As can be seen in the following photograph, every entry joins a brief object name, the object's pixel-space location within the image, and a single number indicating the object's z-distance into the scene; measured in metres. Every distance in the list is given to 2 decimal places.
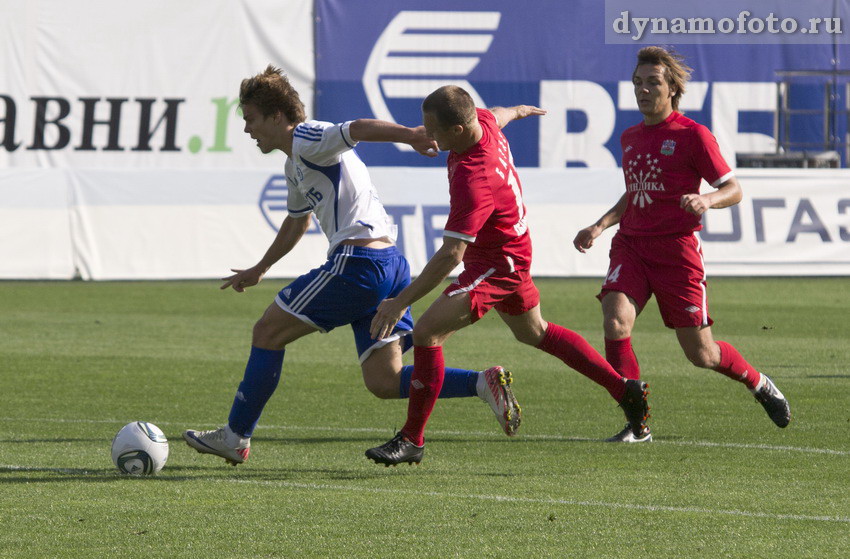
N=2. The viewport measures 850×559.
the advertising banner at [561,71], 49.03
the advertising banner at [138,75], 47.37
